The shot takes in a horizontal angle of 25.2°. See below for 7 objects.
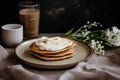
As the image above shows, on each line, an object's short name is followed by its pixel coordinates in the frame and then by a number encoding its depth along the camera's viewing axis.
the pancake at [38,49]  0.74
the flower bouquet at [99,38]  0.86
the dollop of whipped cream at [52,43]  0.76
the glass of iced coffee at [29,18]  0.93
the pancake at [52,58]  0.75
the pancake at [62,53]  0.76
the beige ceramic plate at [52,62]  0.73
